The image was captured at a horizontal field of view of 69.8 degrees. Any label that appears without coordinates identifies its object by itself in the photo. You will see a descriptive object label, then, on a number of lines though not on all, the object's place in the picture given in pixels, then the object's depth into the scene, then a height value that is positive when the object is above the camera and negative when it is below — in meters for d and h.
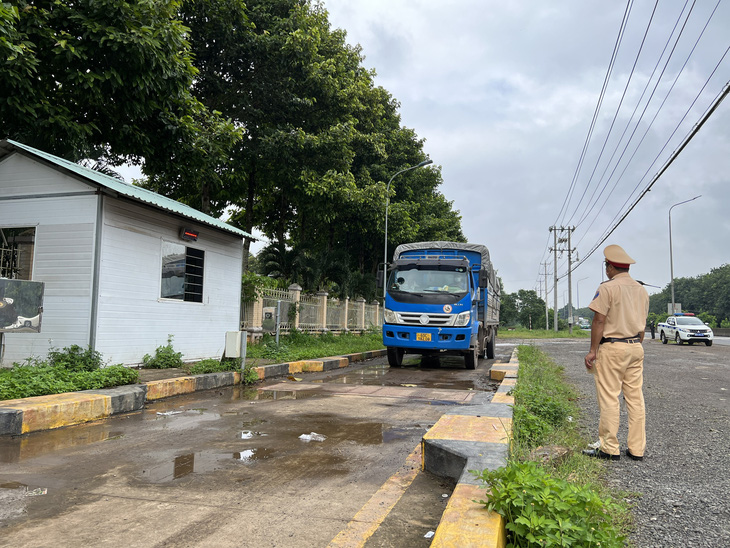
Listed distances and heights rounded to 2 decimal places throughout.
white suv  26.00 -0.29
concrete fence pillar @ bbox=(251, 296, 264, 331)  15.91 +0.04
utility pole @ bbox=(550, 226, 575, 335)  50.19 +6.43
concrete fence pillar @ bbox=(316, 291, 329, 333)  20.77 +0.23
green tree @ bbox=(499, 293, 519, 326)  98.00 +2.22
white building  8.53 +0.99
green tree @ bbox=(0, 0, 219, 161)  9.34 +4.60
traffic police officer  4.44 -0.29
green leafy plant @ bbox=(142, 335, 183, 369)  9.62 -0.84
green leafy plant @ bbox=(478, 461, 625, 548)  2.44 -0.93
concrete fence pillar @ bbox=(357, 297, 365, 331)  25.80 +0.18
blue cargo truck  12.16 +0.35
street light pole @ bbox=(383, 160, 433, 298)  23.32 +5.52
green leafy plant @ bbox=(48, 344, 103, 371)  7.97 -0.72
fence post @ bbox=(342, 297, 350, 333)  23.30 +0.06
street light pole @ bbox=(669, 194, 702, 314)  41.54 +5.36
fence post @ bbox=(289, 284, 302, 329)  18.36 +0.61
